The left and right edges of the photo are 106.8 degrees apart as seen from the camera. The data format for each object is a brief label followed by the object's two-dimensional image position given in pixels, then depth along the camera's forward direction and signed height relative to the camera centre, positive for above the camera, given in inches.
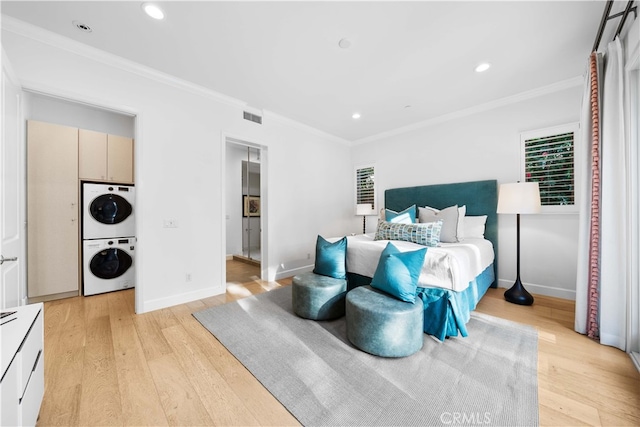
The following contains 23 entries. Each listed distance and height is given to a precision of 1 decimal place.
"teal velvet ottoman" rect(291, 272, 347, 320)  93.9 -34.7
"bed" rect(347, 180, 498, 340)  80.7 -19.7
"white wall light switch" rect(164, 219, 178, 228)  111.0 -5.9
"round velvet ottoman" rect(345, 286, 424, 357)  70.6 -34.9
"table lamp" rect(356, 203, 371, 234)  181.3 +2.0
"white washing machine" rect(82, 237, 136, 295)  126.1 -30.1
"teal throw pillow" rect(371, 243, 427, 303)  78.2 -20.9
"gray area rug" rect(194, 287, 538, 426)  52.3 -44.2
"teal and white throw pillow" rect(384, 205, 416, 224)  134.0 -2.9
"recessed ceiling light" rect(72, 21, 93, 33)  79.5 +62.6
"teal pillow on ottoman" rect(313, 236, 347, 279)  102.3 -21.0
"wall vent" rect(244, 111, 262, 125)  140.0 +56.4
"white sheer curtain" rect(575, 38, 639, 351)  72.1 -0.9
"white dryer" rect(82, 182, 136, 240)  126.4 -0.4
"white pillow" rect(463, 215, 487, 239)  135.0 -8.0
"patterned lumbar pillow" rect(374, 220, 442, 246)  110.5 -10.1
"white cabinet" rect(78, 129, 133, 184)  127.7 +30.0
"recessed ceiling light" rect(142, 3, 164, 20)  72.1 +62.4
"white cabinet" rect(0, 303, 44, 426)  36.5 -27.3
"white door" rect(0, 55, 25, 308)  62.4 +4.9
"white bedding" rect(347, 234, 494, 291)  81.2 -18.9
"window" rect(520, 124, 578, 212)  116.4 +25.0
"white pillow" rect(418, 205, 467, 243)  123.4 -4.4
